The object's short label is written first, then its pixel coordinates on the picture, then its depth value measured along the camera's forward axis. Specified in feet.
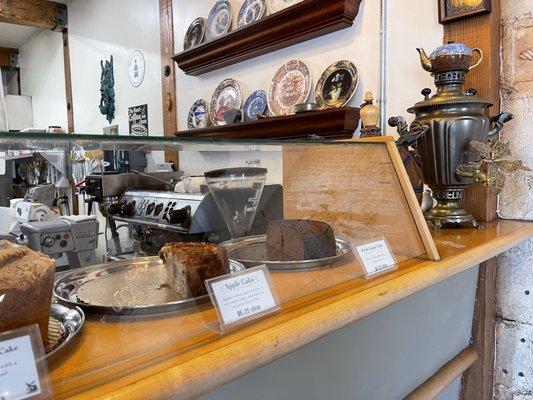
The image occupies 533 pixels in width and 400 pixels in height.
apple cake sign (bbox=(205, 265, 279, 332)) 1.76
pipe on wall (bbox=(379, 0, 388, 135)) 5.35
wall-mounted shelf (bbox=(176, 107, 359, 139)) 5.52
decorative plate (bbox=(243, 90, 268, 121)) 7.09
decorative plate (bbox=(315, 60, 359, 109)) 5.80
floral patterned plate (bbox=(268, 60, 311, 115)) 6.44
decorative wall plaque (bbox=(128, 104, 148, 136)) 10.78
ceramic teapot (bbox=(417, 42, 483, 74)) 3.91
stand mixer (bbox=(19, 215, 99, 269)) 2.04
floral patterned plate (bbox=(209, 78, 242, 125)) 7.69
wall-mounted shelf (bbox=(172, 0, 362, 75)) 5.74
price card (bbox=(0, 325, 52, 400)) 1.18
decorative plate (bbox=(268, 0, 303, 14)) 6.48
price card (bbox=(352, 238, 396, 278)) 2.58
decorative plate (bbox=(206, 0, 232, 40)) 7.77
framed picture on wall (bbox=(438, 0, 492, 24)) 4.27
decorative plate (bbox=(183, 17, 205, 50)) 8.34
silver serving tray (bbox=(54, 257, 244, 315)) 1.83
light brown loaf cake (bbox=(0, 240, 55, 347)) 1.43
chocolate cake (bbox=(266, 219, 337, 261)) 2.72
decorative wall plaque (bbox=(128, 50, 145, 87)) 10.79
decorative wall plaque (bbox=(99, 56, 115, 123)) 12.09
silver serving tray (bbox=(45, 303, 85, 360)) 1.49
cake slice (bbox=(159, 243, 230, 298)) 1.99
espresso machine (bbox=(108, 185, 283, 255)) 3.10
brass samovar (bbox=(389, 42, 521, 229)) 3.83
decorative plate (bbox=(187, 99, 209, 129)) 8.48
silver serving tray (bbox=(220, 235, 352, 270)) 2.55
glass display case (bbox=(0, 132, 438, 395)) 1.68
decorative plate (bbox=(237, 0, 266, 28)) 7.02
